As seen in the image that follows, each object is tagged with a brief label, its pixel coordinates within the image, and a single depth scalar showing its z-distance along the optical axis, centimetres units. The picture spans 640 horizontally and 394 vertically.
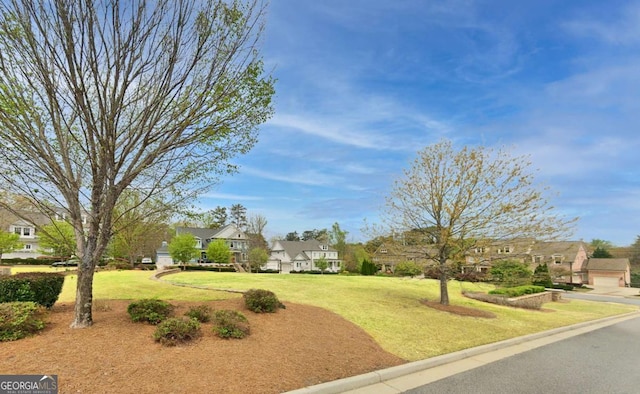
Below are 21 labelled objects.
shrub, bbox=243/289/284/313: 848
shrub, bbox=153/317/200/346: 601
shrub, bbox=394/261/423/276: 3503
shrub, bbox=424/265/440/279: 3248
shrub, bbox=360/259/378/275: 4271
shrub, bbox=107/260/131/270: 3270
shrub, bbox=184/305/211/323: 721
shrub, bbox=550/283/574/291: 3656
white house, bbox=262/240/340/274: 6234
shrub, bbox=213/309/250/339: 667
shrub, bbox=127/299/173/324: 690
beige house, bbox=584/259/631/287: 4591
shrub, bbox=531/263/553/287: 3173
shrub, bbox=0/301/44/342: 568
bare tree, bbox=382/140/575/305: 1196
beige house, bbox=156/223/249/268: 5312
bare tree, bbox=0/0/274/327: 610
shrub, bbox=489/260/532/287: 2342
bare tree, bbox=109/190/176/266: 795
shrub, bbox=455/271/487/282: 1432
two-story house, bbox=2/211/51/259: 4622
